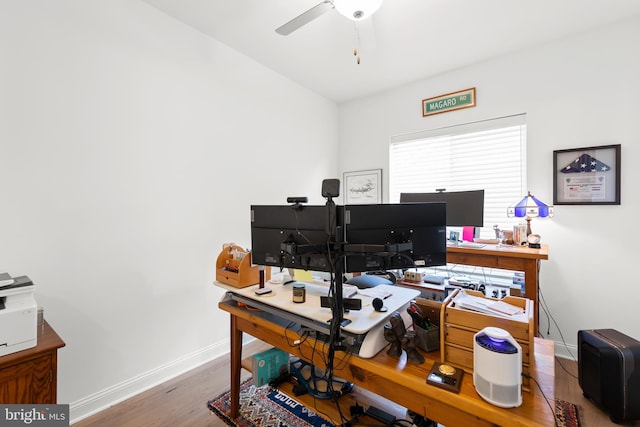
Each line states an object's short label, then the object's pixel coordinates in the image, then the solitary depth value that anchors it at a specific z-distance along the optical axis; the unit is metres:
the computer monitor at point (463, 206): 2.51
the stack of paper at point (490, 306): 1.00
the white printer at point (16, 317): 1.12
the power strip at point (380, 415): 1.45
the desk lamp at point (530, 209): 2.33
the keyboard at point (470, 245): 2.38
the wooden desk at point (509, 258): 2.10
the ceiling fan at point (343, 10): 1.65
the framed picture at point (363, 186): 3.64
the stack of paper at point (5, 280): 1.21
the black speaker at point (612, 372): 1.62
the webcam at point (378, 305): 1.26
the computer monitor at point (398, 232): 1.26
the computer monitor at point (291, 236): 1.20
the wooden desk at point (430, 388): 0.80
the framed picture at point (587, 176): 2.26
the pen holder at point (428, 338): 1.10
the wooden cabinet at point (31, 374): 1.10
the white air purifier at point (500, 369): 0.79
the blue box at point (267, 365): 1.62
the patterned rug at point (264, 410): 1.70
